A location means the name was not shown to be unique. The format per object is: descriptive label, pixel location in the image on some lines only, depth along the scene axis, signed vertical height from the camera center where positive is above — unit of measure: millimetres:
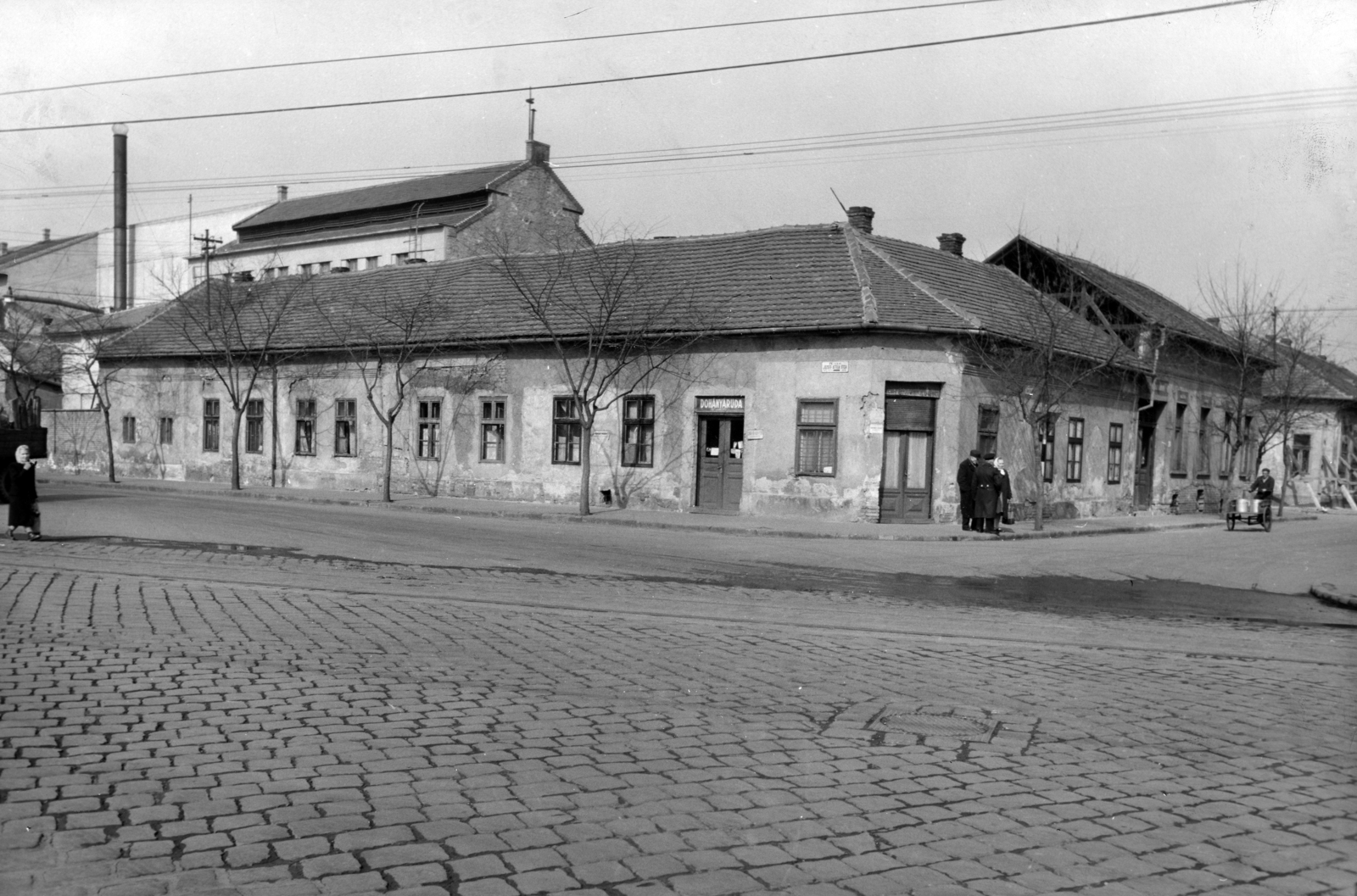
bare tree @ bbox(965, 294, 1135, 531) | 25297 +1746
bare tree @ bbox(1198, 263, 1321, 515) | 37750 +2559
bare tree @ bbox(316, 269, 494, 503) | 30562 +1846
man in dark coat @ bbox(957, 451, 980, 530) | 23797 -1049
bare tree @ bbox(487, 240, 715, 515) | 26750 +2512
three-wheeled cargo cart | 29453 -1708
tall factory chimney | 63531 +9803
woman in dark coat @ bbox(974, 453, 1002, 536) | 23438 -1112
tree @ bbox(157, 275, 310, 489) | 34781 +2761
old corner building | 24969 +616
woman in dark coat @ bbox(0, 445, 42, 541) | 16359 -1254
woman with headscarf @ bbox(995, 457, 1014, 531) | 23750 -1050
